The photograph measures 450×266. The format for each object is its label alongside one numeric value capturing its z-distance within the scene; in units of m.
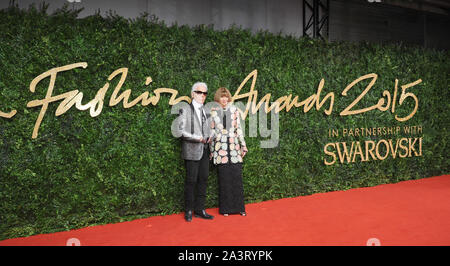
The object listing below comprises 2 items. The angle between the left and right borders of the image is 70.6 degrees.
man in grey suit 3.77
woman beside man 4.04
